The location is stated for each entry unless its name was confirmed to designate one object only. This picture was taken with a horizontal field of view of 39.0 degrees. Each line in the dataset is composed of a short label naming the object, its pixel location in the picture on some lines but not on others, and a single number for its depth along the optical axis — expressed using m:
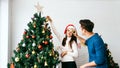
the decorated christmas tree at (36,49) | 2.05
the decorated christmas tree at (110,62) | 2.27
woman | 2.19
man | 1.80
